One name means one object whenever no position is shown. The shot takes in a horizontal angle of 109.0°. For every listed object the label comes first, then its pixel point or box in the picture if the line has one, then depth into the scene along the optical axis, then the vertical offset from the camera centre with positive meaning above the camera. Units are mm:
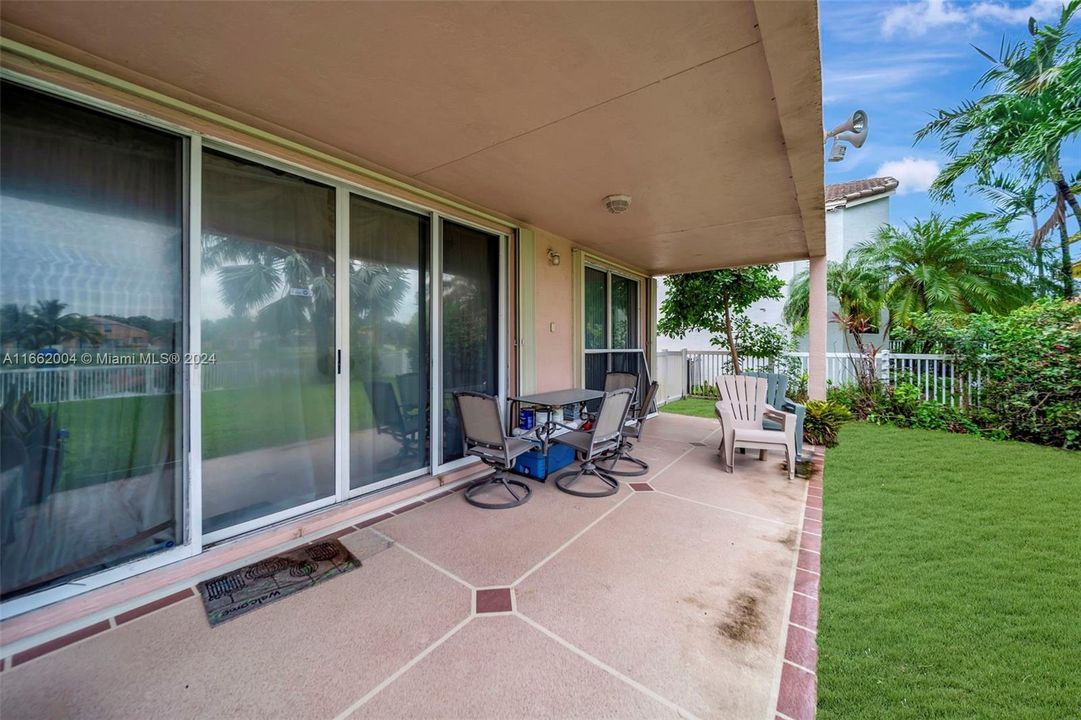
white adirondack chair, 3789 -642
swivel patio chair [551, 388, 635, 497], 3233 -714
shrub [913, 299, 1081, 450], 4590 -100
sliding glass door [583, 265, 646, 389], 5680 +575
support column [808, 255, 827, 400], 5230 +383
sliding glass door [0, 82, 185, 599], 1771 +122
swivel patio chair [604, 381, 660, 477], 3881 -839
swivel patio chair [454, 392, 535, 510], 2918 -625
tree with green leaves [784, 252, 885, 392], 8000 +1409
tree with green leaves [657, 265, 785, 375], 6961 +1186
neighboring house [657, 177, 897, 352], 10125 +3744
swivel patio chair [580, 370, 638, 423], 4969 -258
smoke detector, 3513 +1469
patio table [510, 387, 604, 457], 3445 -388
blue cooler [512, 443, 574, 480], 3623 -994
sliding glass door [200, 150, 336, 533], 2326 +131
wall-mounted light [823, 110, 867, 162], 3887 +2382
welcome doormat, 1921 -1201
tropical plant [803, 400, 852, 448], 4809 -777
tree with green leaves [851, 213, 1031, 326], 7059 +1801
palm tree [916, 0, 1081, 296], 6797 +4679
